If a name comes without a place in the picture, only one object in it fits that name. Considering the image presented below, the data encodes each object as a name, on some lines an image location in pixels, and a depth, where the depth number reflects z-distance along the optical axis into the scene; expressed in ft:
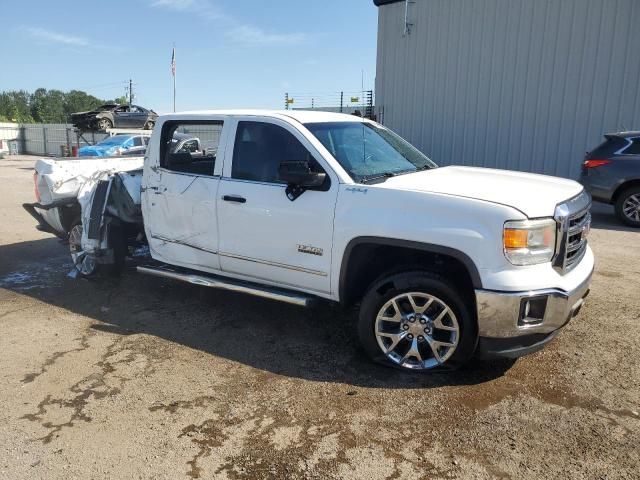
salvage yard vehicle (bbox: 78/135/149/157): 63.72
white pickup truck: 11.09
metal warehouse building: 40.75
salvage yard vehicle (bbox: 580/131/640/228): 30.71
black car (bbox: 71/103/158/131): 81.35
